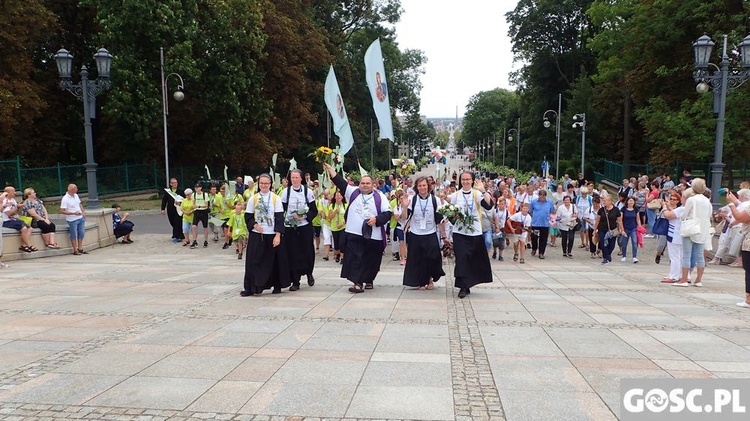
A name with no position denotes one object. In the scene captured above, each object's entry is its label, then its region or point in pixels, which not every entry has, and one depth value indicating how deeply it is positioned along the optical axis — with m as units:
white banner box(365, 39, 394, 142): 11.67
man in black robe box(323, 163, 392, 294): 8.55
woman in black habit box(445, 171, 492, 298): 8.20
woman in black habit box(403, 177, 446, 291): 8.55
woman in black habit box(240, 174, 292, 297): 8.28
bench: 12.50
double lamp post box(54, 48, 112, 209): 14.83
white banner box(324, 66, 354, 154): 12.07
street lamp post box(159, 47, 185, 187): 24.58
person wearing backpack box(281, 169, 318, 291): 8.60
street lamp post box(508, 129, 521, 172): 56.93
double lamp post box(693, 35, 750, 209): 13.88
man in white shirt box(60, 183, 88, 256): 13.35
